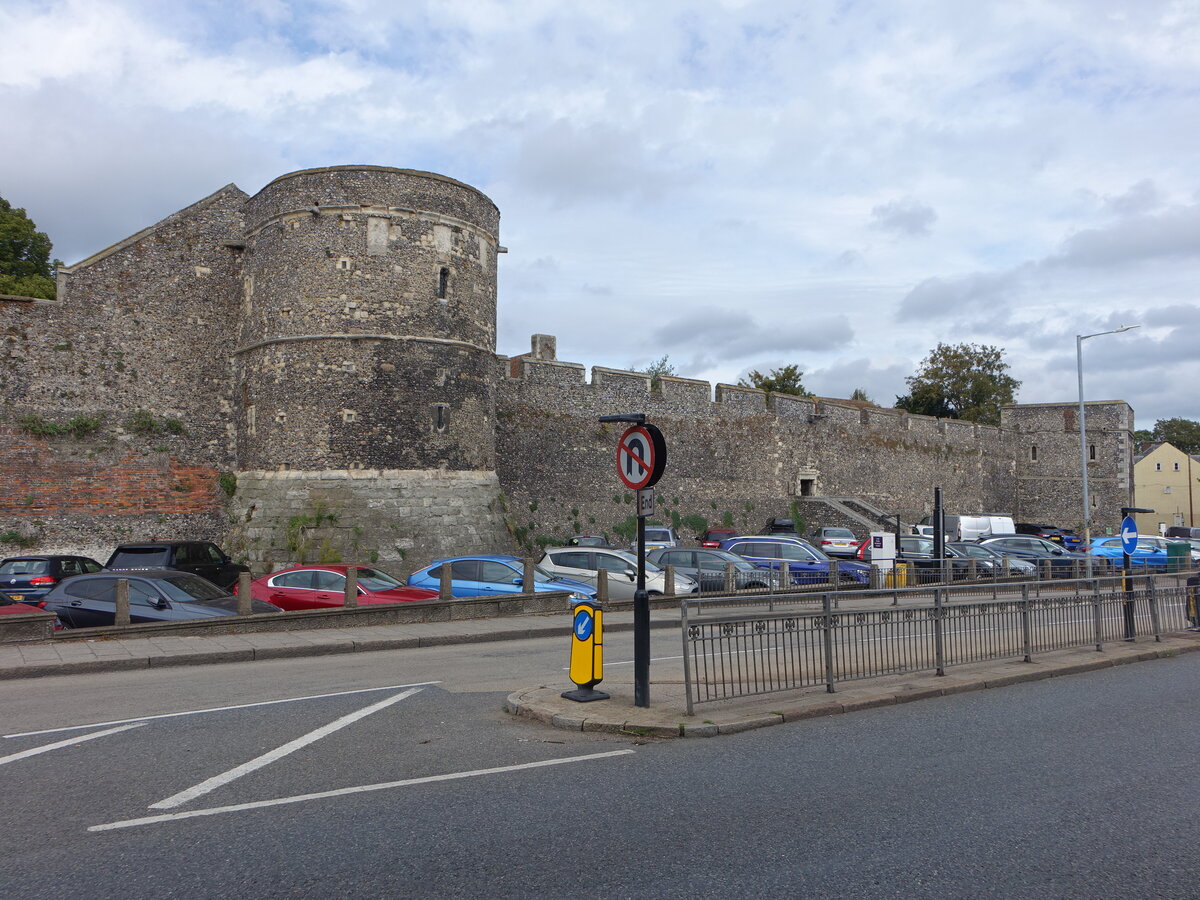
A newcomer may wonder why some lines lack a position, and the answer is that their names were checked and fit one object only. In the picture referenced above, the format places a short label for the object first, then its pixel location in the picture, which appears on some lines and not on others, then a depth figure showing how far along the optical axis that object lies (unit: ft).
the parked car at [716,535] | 118.11
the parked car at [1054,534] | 144.15
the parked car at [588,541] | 100.58
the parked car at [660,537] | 101.55
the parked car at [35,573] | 58.49
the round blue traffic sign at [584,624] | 29.84
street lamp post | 102.50
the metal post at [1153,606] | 47.88
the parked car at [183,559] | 62.90
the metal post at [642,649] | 28.86
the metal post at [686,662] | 27.99
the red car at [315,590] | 56.39
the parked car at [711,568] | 71.05
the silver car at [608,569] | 66.64
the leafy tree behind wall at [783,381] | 220.43
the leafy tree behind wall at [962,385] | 225.76
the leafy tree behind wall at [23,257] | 106.52
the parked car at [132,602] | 48.24
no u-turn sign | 30.19
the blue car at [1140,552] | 99.40
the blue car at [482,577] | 61.52
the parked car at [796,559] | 75.15
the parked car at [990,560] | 85.66
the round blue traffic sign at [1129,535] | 53.57
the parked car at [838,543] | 114.93
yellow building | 250.57
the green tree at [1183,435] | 361.10
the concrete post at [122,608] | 46.52
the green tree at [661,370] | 242.25
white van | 135.74
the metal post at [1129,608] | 46.80
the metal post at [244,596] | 49.67
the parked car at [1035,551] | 91.71
